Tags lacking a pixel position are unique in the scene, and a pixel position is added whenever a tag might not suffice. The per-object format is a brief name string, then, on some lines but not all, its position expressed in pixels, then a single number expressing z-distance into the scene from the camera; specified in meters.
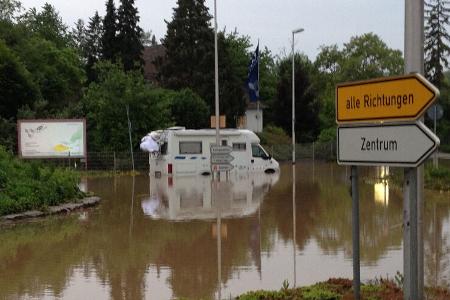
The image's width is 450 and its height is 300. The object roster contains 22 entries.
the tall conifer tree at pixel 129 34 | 64.53
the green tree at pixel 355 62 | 70.44
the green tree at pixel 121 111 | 37.56
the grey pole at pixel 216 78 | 27.52
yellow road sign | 5.21
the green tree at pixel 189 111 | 45.50
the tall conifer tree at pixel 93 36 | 84.50
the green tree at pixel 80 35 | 89.28
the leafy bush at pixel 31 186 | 15.97
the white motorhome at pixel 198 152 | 32.50
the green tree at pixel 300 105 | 53.97
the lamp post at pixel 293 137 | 41.21
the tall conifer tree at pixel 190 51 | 57.75
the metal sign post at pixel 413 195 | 5.32
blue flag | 41.56
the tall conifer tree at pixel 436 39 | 69.19
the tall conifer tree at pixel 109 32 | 64.81
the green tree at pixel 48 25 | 63.22
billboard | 34.25
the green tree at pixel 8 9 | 55.66
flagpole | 56.94
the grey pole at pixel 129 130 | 36.72
